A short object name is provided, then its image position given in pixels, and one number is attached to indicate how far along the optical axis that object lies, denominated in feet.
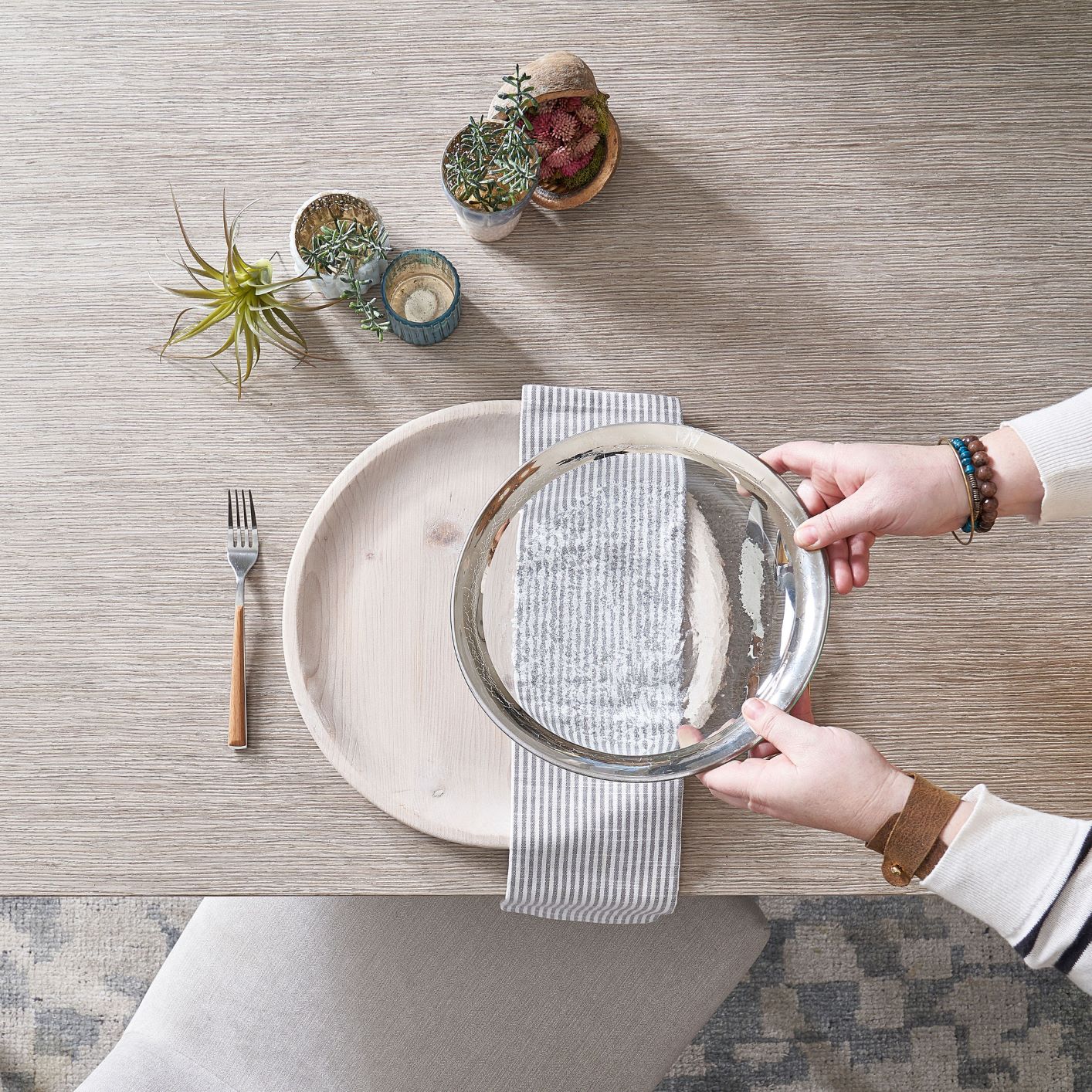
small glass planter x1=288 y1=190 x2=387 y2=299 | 2.52
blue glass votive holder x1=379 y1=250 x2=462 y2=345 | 2.55
